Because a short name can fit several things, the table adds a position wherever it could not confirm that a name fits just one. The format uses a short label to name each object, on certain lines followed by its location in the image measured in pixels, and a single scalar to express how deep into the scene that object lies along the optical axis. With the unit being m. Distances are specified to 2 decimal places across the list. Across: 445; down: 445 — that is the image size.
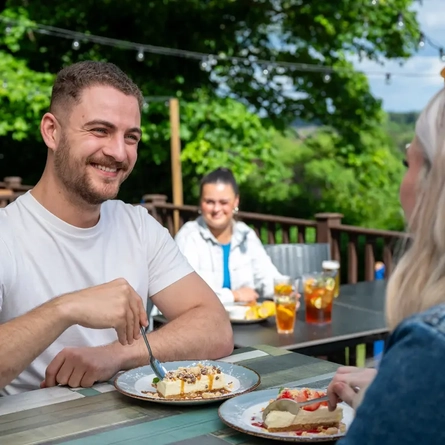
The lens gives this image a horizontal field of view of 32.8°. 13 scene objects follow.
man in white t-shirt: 1.86
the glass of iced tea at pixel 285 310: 2.62
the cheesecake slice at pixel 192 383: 1.52
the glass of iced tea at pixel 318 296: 2.77
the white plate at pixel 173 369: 1.48
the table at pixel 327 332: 2.53
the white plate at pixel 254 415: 1.29
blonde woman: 0.81
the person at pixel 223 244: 3.86
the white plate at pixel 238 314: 2.75
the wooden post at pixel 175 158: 8.66
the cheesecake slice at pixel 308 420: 1.33
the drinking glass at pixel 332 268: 2.94
